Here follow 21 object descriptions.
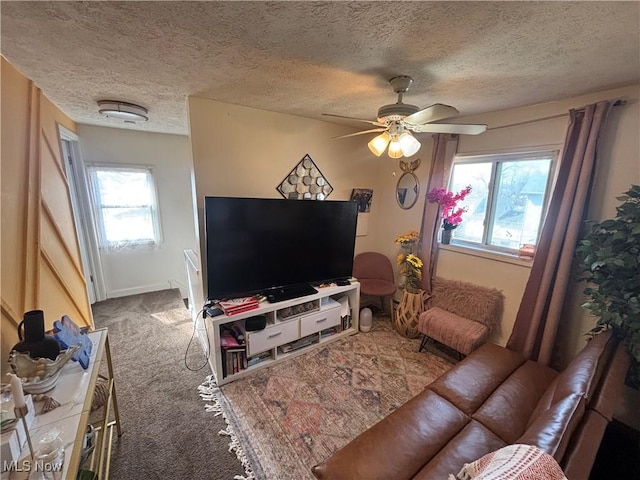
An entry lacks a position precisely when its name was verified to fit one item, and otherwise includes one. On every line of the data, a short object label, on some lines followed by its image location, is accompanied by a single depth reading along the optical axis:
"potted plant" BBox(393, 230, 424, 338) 2.80
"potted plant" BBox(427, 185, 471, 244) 2.61
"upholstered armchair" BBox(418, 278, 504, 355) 2.26
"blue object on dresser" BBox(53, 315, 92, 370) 1.19
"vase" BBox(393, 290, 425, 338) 2.79
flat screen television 2.10
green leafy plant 1.46
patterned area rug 1.60
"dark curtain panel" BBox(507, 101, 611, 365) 1.81
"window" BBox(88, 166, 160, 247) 3.39
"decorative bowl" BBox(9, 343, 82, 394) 1.02
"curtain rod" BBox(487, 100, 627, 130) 1.74
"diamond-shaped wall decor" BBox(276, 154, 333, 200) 2.67
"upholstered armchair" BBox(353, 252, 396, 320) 3.29
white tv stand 2.14
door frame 3.11
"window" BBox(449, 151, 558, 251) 2.23
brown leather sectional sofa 0.88
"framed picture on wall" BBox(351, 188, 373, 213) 3.27
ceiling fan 1.54
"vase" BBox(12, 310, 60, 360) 1.08
